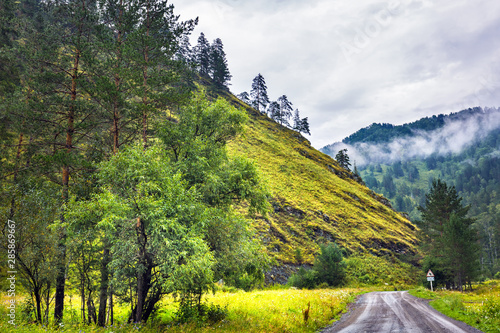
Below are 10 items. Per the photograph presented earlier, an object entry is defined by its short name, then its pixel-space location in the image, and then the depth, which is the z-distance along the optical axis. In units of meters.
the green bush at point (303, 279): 33.24
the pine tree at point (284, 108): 120.71
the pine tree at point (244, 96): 120.71
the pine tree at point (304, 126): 116.01
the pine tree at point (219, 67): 91.62
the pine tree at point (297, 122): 116.86
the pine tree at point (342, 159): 108.75
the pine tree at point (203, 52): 93.81
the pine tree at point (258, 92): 118.25
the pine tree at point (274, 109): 122.44
